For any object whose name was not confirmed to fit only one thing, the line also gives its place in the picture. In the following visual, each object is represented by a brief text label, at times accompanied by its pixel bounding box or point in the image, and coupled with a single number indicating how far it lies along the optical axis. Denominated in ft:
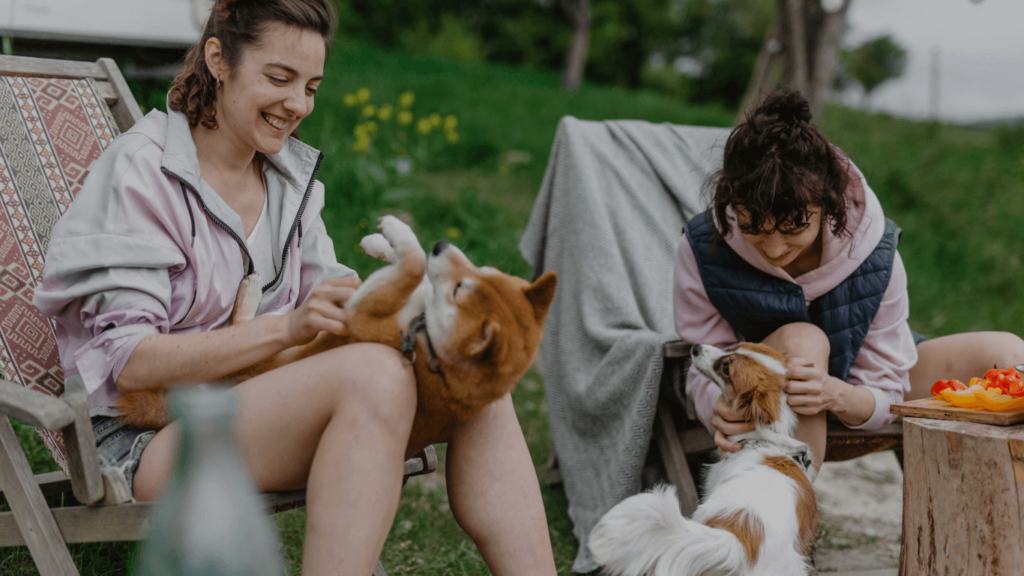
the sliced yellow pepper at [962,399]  5.31
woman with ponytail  4.25
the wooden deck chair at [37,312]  4.27
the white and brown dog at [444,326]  4.38
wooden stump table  4.89
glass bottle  2.92
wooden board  5.11
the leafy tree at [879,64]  77.36
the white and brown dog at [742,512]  5.07
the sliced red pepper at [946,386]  5.67
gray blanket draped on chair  7.61
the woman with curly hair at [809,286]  5.88
